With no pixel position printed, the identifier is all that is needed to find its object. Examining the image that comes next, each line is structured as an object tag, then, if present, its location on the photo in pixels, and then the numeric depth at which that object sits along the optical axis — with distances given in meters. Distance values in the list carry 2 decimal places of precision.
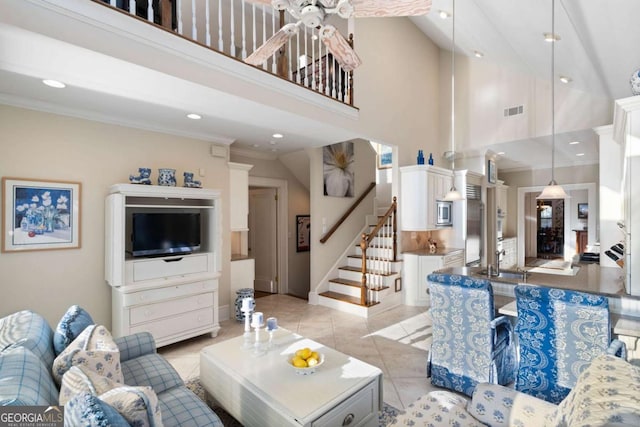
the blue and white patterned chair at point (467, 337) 2.25
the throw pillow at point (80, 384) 1.21
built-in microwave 5.41
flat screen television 3.35
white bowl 1.92
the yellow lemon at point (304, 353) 1.97
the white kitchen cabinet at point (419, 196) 5.06
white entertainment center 3.10
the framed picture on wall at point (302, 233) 6.16
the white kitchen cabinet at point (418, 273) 5.01
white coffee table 1.65
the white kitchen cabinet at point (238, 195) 4.40
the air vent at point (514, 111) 5.16
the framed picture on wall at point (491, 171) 6.51
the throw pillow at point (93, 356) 1.52
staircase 4.65
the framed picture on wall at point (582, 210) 8.81
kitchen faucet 3.15
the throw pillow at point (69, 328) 1.81
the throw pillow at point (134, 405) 1.08
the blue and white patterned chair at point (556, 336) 1.83
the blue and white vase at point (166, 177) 3.48
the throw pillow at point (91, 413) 0.92
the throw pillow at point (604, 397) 1.00
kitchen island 2.00
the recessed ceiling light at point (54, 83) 2.44
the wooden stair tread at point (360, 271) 5.03
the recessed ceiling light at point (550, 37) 3.01
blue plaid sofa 1.03
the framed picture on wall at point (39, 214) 2.78
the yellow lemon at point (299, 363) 1.92
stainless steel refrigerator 5.86
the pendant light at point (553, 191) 2.95
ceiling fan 1.73
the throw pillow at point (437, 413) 1.50
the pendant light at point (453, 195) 3.66
